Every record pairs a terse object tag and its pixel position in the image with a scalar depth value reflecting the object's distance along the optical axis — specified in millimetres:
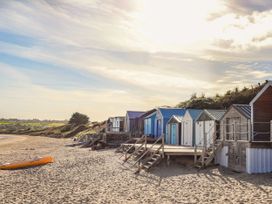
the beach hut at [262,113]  13653
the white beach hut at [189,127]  21130
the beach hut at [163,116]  26208
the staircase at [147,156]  15091
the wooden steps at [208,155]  14582
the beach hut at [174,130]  23471
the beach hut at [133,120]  33399
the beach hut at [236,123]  14167
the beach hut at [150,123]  28485
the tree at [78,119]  68911
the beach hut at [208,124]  17608
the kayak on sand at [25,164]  17355
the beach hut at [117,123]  35772
